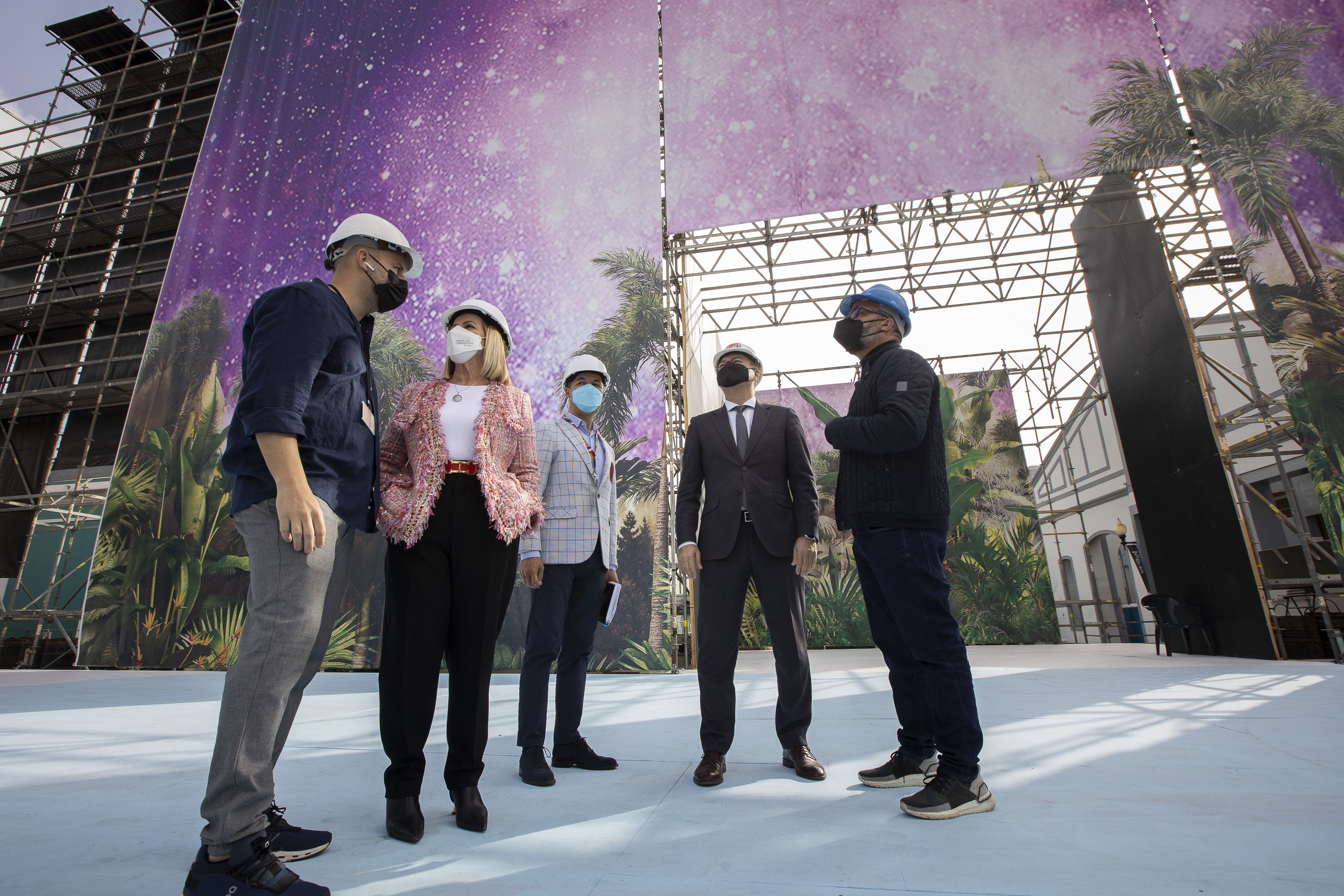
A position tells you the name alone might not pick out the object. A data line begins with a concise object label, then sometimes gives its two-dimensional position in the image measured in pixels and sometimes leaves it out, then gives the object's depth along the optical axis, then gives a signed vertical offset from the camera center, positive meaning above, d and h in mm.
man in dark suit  1958 +257
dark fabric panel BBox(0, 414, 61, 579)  9891 +2781
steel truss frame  5703 +4378
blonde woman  1442 +148
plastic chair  5922 +66
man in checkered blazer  2029 +209
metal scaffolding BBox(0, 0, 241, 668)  10039 +6442
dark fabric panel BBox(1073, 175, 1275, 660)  5555 +1800
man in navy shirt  1101 +193
